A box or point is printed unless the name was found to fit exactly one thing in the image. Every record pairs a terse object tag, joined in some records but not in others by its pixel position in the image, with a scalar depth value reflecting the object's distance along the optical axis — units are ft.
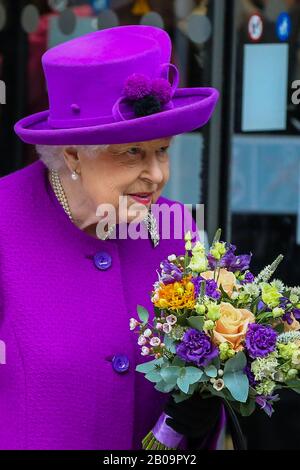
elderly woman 17.11
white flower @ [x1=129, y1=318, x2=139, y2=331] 16.51
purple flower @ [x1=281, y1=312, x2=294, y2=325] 16.70
